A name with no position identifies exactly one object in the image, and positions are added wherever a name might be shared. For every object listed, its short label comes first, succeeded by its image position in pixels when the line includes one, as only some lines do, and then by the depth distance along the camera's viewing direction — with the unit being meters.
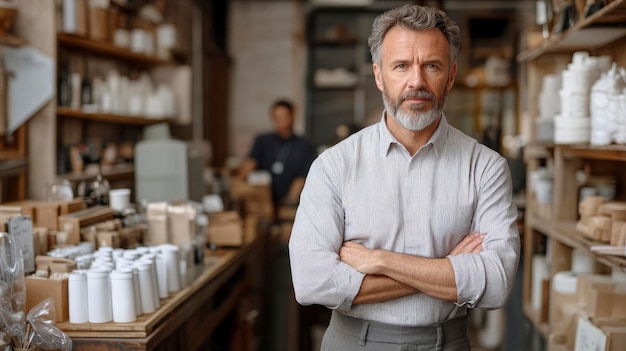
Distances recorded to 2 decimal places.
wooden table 2.54
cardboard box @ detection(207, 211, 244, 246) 4.52
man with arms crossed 2.11
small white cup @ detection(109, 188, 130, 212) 3.64
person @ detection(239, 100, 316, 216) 7.19
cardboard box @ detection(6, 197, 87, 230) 3.07
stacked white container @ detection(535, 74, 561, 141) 3.93
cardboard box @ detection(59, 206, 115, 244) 3.07
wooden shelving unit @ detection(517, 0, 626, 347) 3.00
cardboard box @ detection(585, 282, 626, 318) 2.93
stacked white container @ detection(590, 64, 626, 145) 2.86
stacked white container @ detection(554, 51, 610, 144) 3.30
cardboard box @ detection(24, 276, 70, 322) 2.55
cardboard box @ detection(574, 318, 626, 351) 2.64
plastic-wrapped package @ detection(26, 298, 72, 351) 2.36
